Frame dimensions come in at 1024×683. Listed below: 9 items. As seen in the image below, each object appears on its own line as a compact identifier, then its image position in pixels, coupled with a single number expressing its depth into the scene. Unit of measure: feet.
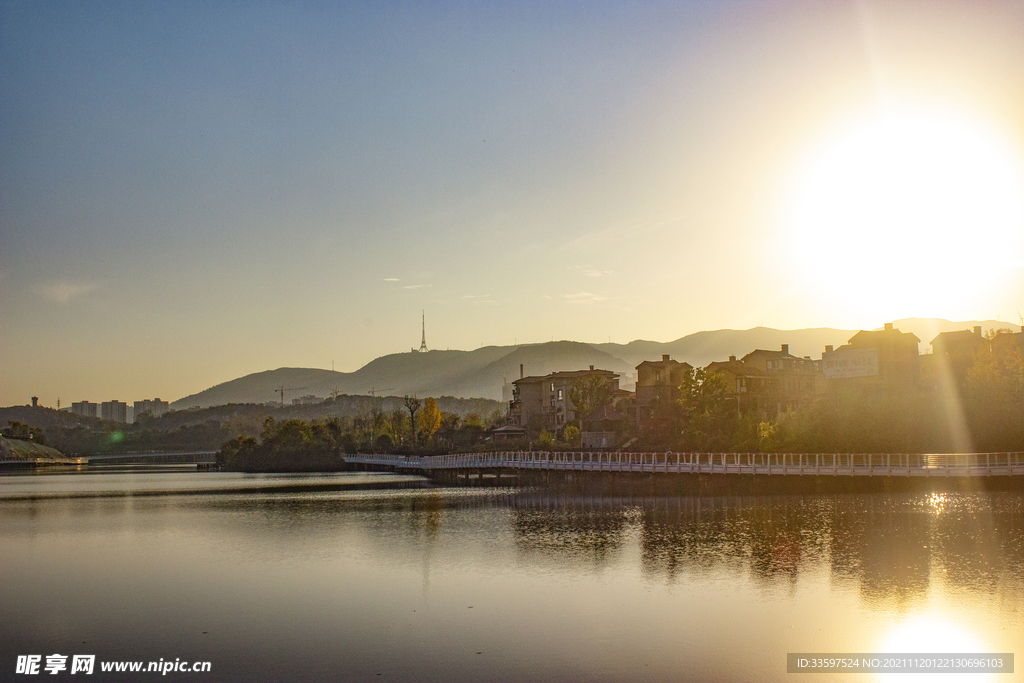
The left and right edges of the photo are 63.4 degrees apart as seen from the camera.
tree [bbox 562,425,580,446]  395.55
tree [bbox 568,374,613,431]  408.26
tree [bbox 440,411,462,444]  519.19
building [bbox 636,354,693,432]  356.18
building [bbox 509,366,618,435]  452.76
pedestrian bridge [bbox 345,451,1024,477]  198.61
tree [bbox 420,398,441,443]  556.10
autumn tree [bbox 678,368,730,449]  274.77
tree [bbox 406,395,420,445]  549.95
